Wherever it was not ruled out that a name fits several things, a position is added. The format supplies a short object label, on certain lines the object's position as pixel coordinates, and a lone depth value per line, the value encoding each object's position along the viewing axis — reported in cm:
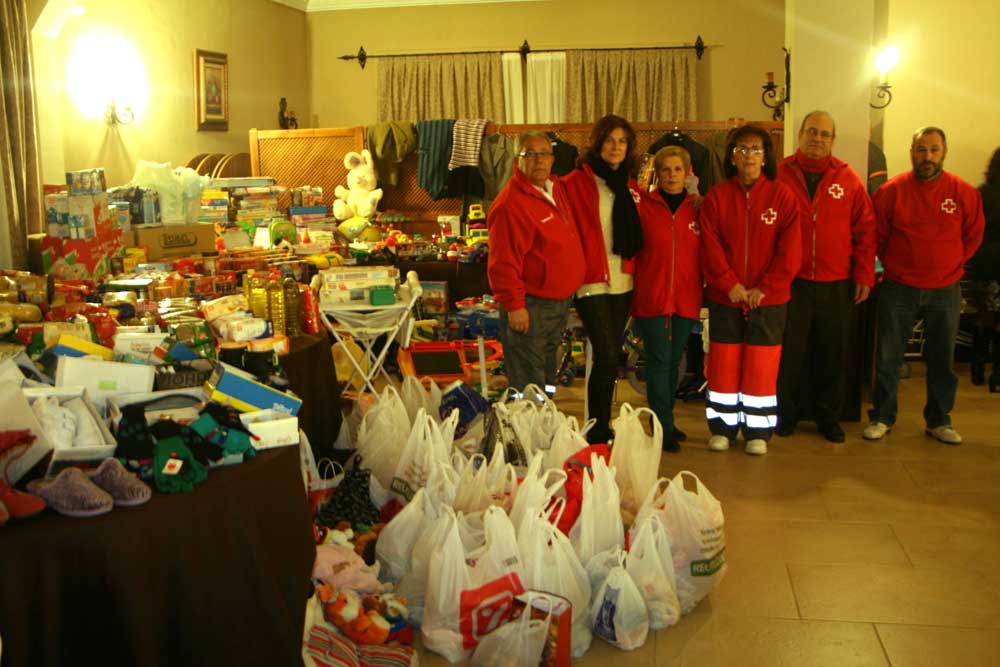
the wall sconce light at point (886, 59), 683
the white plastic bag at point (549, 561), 278
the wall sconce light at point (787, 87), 534
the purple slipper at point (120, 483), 207
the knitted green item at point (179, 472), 215
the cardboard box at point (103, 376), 247
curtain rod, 1012
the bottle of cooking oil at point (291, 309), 416
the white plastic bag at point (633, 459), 346
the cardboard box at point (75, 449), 218
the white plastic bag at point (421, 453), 334
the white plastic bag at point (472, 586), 274
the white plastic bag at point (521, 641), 265
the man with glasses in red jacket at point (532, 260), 428
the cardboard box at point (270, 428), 246
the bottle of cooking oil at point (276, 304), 409
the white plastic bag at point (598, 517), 299
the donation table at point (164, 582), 191
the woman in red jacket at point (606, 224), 451
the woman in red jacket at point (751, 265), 459
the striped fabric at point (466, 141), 784
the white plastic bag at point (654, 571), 295
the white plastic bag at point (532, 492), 296
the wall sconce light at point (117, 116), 736
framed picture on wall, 846
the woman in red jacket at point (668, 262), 462
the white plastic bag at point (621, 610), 288
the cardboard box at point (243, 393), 256
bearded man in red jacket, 481
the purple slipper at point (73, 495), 201
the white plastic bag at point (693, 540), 310
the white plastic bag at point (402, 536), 308
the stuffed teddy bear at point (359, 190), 818
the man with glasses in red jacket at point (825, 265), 477
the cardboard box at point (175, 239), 531
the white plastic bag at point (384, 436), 369
